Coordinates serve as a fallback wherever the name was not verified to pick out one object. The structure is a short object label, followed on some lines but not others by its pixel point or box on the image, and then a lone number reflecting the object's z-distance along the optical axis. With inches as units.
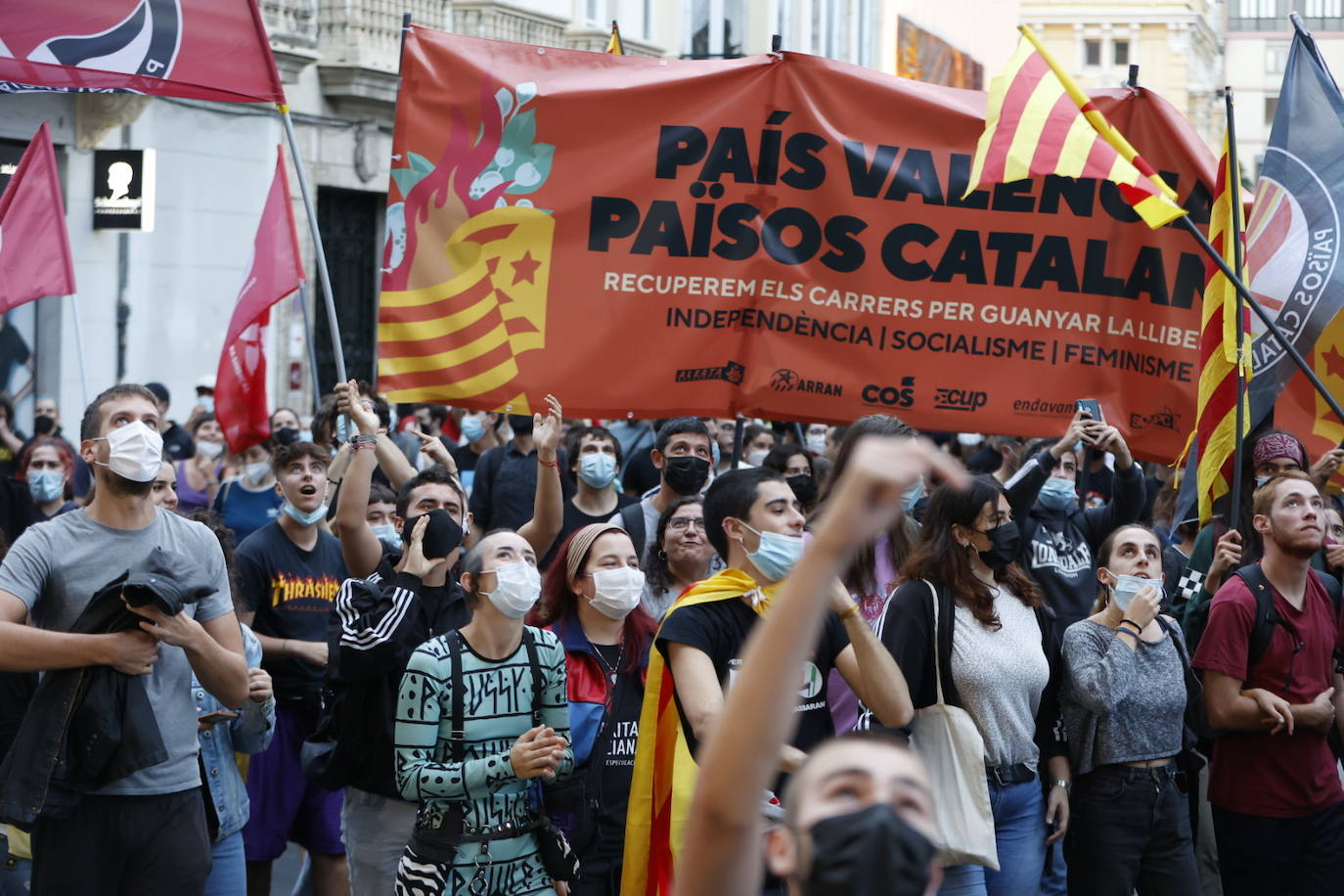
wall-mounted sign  655.1
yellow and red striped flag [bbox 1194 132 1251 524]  251.8
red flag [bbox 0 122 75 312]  359.3
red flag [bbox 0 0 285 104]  253.9
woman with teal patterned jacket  188.2
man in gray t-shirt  177.3
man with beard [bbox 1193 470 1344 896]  223.3
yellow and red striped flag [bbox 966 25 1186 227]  245.9
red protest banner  274.4
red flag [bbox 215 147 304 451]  365.1
